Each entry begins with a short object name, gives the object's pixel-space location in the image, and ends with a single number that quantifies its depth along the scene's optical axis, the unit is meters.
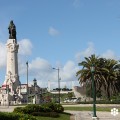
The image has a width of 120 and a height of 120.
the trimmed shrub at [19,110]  23.38
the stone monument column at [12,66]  95.46
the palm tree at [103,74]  60.24
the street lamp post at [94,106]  20.87
